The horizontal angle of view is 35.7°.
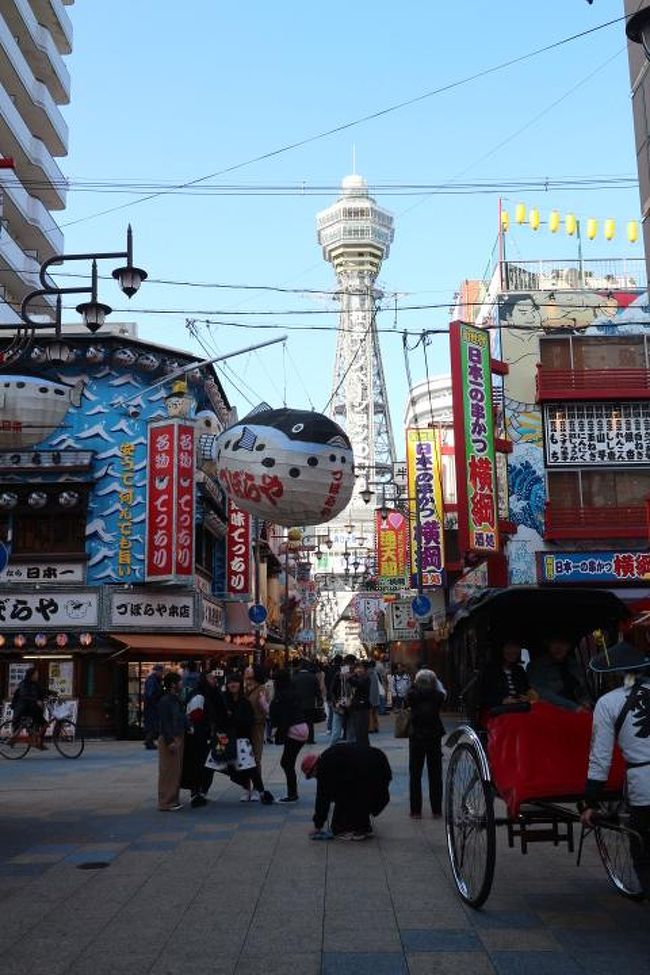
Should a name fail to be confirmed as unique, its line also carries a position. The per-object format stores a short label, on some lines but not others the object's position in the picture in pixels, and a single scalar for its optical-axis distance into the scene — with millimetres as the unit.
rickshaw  6504
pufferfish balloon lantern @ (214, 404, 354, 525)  12094
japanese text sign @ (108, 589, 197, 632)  26141
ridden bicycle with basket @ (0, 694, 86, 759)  20484
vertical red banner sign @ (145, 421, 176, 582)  25734
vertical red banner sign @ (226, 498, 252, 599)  32969
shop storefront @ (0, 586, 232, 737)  25594
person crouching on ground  9672
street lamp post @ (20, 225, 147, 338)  13320
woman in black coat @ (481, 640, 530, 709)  8469
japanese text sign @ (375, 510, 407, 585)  46812
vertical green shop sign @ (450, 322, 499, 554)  26719
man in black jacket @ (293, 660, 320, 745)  16766
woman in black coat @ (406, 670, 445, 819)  11594
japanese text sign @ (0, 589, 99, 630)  25875
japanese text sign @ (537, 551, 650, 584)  31688
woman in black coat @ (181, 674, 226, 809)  12688
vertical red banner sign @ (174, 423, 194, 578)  25766
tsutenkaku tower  179000
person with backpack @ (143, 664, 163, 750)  20828
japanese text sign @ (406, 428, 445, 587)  34219
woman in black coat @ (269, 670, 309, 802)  12742
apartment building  31859
